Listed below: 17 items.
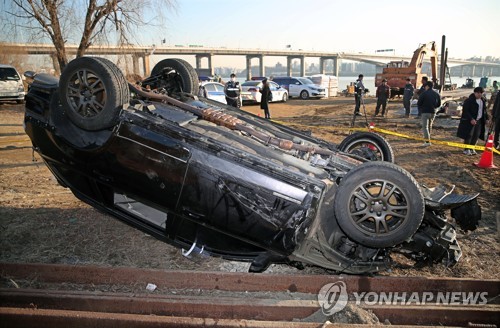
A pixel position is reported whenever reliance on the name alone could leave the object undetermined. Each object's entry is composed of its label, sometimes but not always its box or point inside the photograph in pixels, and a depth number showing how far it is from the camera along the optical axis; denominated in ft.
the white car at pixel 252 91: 67.15
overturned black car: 10.11
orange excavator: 79.00
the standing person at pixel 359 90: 48.16
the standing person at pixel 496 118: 29.91
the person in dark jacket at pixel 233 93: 45.29
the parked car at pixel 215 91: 52.16
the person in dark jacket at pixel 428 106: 33.14
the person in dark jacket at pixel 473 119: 29.12
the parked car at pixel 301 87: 88.53
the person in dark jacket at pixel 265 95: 44.76
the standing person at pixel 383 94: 52.38
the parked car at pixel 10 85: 56.49
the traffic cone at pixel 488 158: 25.66
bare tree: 35.01
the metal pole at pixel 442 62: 65.86
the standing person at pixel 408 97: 52.80
